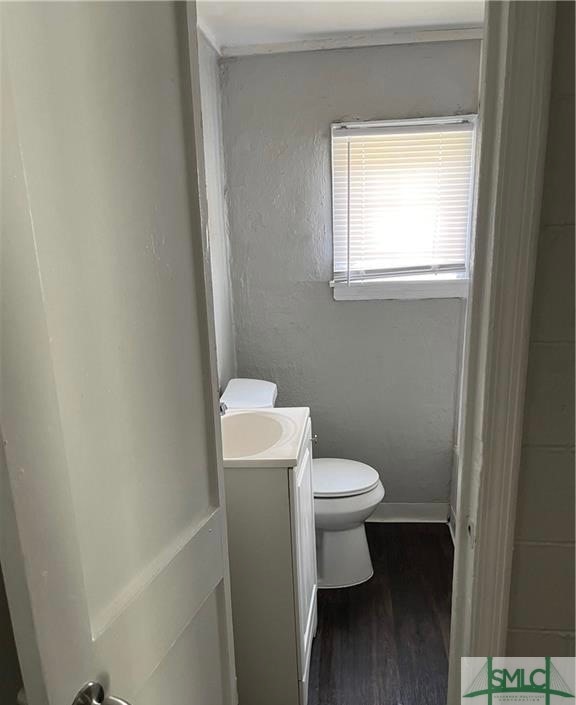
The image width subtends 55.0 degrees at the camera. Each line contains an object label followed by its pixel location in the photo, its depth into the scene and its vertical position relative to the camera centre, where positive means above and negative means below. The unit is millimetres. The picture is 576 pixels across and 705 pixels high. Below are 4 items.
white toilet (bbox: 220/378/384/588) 2238 -1090
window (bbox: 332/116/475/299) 2445 +108
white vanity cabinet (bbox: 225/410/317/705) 1608 -1023
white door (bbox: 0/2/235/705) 588 -159
